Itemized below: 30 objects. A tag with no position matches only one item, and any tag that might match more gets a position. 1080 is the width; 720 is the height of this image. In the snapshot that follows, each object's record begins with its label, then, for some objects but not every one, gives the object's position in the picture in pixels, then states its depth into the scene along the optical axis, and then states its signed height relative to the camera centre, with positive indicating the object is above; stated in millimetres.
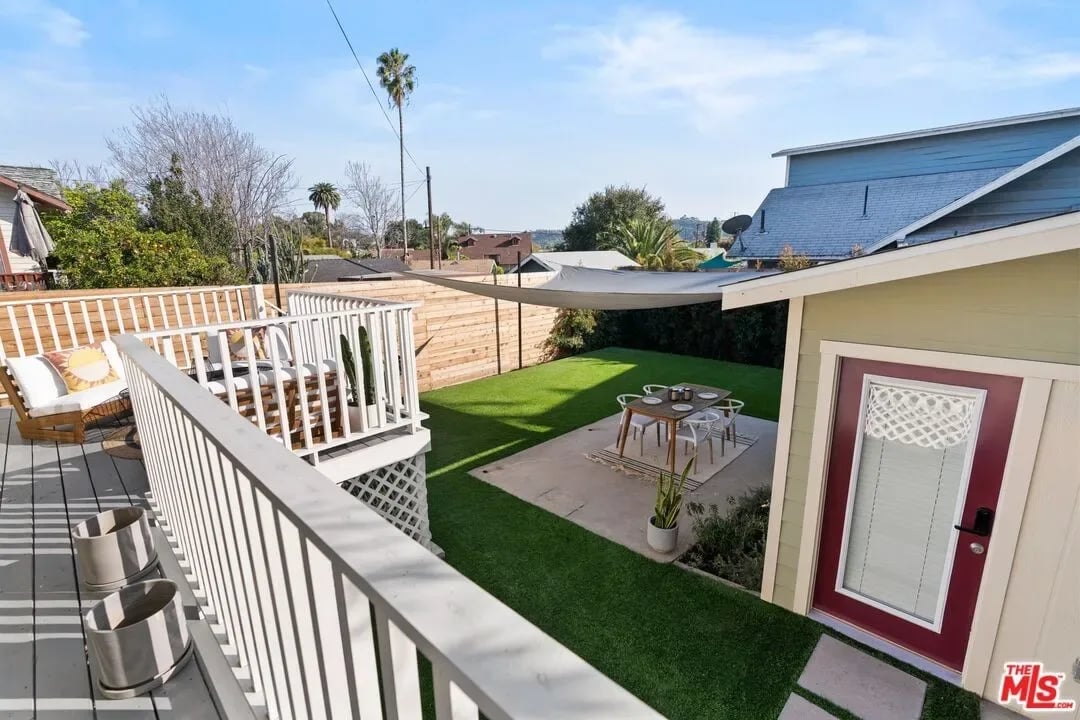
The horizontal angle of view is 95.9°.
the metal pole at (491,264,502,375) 10828 -2347
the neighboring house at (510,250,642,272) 23219 -763
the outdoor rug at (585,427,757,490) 6137 -2821
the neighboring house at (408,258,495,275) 28162 -1150
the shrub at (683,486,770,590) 4168 -2677
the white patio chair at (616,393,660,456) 6633 -2567
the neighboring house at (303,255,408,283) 17953 -753
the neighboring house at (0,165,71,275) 11258 +1107
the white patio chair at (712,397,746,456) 6738 -2400
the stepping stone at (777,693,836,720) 2922 -2772
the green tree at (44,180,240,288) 8477 -129
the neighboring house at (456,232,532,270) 43656 +270
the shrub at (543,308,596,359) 12211 -2197
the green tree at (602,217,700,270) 17281 +121
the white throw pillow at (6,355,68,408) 4047 -1058
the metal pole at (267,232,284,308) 5814 -80
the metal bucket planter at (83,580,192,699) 1540 -1265
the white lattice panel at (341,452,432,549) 4477 -2285
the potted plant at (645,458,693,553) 4464 -2510
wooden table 5949 -2112
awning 5406 -568
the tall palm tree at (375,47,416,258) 26266 +9038
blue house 10367 +1309
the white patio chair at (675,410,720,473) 6309 -2584
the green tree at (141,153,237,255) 12484 +908
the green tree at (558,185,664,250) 32938 +2263
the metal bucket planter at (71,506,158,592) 2066 -1269
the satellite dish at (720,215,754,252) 15867 +603
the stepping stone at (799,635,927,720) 2971 -2782
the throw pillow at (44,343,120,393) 4316 -1018
